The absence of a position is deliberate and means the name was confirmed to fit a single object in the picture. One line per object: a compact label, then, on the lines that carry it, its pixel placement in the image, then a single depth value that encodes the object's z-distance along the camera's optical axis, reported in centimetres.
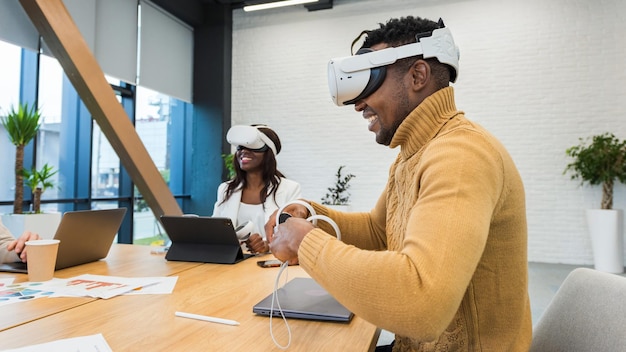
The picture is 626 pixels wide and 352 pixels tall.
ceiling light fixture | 546
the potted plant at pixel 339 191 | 557
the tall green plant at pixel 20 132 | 337
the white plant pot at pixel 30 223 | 324
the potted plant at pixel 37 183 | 348
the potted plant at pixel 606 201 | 441
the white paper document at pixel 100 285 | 117
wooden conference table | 83
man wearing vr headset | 66
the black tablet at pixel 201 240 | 161
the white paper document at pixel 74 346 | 78
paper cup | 127
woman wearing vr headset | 257
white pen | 95
